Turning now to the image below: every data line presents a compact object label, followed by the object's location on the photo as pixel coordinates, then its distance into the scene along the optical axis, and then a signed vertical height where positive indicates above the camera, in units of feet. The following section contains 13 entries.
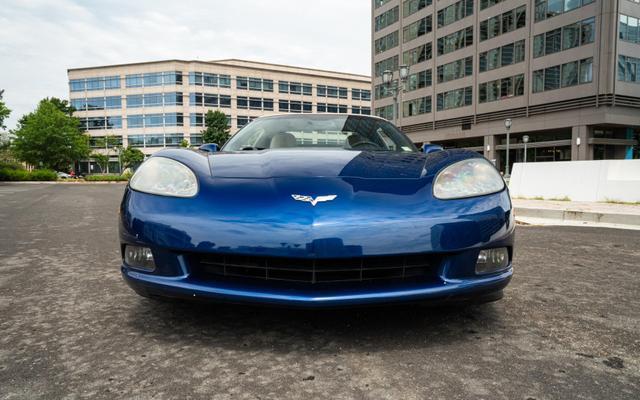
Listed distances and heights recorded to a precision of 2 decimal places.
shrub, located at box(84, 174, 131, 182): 138.02 -3.39
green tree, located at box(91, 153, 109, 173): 212.23 +4.08
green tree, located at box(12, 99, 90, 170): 156.15 +10.45
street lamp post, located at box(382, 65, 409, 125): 55.88 +12.01
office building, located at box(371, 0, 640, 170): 92.07 +23.45
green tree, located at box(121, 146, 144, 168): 204.64 +5.70
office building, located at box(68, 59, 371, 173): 207.92 +35.54
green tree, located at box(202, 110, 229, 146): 185.57 +17.70
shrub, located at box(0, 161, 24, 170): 128.05 +0.91
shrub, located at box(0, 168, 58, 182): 119.14 -1.84
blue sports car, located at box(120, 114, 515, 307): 5.66 -0.93
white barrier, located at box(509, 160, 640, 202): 29.81 -1.21
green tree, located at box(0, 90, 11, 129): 110.63 +14.62
